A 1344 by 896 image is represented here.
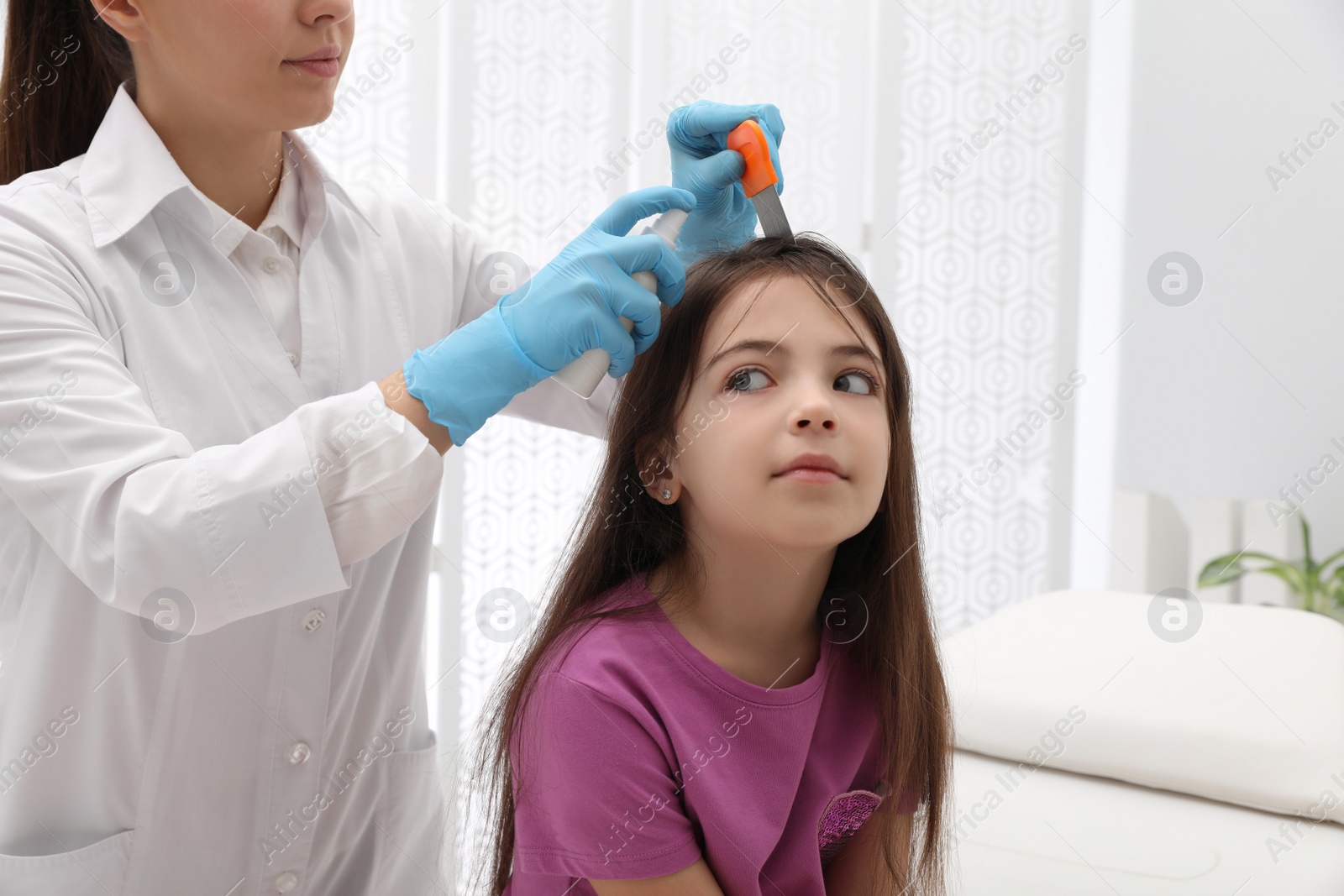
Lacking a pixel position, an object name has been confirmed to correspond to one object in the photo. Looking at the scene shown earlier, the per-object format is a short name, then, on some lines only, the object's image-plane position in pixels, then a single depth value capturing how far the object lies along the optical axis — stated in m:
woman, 0.90
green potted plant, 2.47
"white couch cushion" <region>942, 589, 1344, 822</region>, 1.47
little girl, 1.00
